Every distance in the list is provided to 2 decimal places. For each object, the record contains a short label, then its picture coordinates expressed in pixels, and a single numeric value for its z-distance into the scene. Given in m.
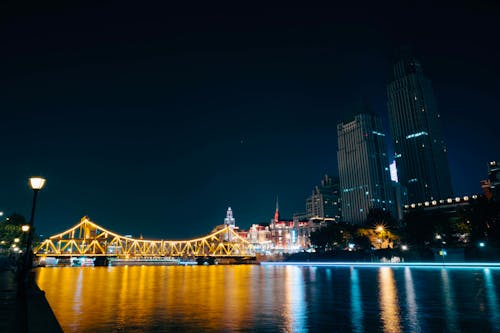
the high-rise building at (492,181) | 128.66
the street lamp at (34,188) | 16.33
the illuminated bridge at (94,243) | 121.62
